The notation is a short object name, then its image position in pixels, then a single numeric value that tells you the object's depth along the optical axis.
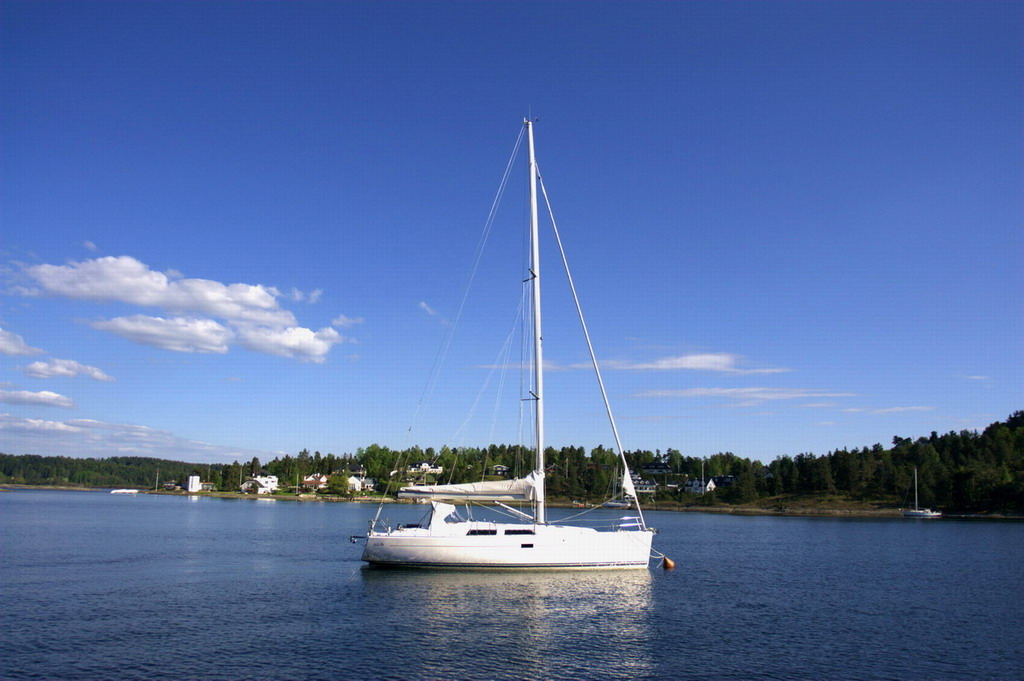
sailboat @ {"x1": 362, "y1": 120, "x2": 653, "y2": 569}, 40.50
